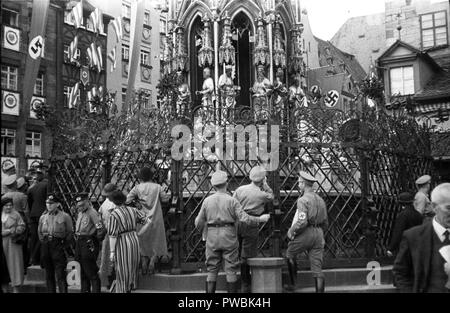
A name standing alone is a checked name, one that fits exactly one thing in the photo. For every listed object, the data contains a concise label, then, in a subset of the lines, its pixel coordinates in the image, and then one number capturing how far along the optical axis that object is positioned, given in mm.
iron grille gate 11070
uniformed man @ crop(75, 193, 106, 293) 9508
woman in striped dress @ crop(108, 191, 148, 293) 8992
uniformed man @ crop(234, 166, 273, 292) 9547
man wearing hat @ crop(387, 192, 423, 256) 9328
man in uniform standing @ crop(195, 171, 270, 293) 8664
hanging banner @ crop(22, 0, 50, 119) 18391
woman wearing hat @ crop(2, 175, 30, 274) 11344
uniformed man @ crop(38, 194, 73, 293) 9781
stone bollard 8984
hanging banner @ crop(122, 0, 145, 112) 24250
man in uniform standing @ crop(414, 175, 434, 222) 10219
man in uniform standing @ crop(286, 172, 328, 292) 9117
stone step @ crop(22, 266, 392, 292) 9883
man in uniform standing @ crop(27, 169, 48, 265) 12023
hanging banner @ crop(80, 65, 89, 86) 29938
